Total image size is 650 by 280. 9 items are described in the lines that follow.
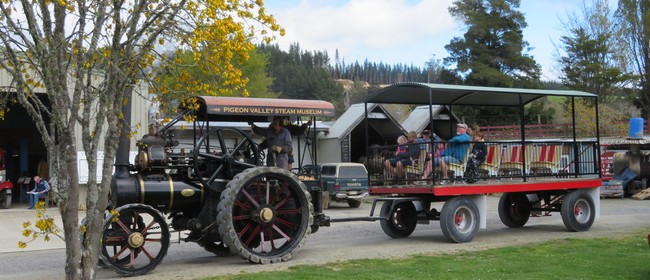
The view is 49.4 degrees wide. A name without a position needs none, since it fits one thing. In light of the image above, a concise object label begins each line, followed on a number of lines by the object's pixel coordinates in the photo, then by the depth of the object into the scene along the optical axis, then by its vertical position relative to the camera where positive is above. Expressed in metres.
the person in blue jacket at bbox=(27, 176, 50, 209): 23.78 -0.96
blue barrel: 27.11 +0.84
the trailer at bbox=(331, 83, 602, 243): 12.43 -0.54
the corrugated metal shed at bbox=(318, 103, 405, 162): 30.56 +1.10
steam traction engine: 9.84 -0.56
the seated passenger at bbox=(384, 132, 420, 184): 12.91 -0.05
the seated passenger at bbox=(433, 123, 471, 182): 12.58 +0.04
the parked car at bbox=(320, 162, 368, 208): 22.70 -0.85
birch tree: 5.89 +0.77
